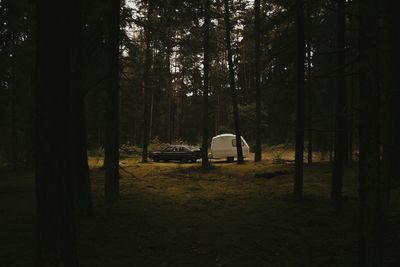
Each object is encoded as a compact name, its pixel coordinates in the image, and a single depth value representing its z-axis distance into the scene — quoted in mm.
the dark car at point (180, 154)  29422
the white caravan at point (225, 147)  29703
